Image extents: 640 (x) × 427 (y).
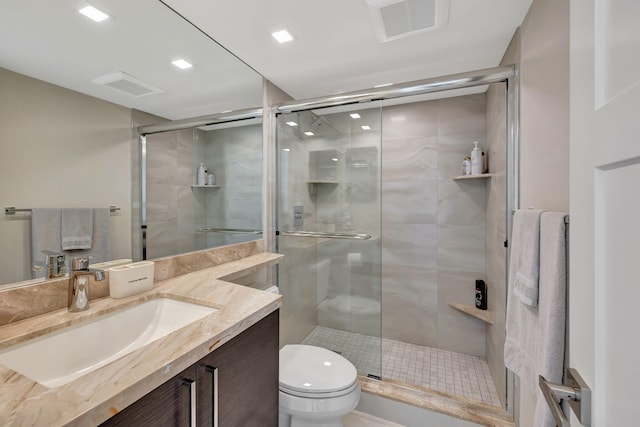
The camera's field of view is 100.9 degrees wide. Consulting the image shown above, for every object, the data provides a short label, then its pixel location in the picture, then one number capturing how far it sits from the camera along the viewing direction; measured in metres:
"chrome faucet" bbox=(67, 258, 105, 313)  0.84
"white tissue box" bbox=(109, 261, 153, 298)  0.96
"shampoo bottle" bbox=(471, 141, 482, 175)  2.09
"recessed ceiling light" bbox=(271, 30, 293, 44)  1.41
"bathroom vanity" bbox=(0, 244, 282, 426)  0.46
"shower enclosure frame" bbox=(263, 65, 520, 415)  1.45
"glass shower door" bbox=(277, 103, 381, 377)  2.03
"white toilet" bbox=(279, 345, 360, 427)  1.30
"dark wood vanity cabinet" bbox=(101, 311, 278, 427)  0.56
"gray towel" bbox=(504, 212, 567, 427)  0.85
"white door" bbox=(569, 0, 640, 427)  0.35
